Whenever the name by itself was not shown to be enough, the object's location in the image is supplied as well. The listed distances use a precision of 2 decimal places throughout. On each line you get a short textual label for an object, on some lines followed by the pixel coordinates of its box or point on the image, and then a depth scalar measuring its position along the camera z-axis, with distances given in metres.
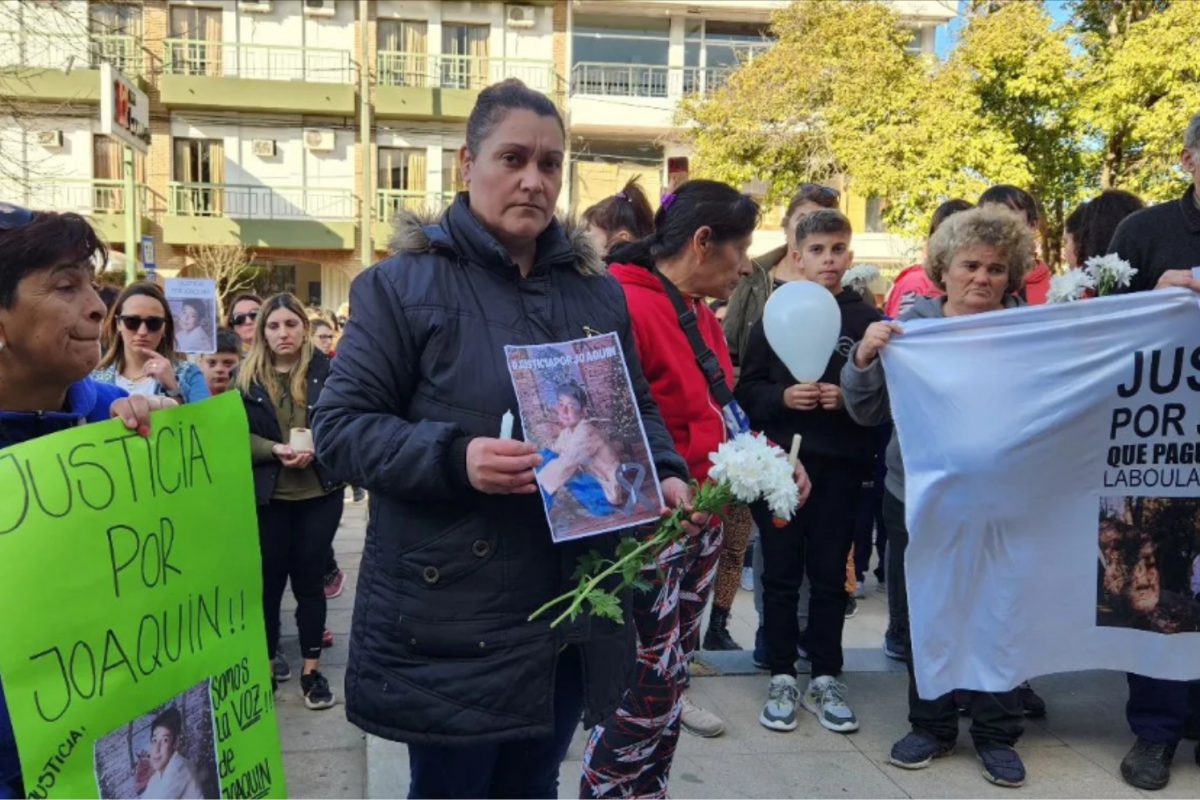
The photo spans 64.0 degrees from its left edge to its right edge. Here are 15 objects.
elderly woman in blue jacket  1.86
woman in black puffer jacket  1.98
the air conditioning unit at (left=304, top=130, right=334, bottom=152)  25.95
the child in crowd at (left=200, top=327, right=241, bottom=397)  5.42
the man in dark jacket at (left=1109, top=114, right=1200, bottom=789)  3.62
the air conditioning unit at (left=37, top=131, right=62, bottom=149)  24.10
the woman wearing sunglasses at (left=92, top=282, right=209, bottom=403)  4.16
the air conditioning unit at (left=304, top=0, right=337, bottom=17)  25.81
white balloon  3.68
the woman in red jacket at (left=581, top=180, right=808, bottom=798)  2.83
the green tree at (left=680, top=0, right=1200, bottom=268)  15.05
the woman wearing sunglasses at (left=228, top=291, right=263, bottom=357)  6.54
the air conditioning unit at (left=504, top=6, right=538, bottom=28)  26.48
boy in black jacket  4.09
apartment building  25.05
